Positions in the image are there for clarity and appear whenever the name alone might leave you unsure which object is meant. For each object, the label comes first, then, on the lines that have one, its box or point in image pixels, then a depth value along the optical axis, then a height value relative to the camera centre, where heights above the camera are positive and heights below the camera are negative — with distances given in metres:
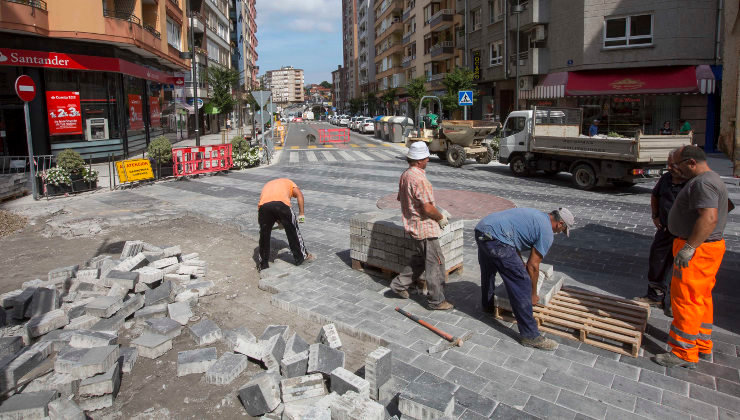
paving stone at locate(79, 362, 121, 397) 4.22 -1.95
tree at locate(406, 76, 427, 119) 45.94 +4.37
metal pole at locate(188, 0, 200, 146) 24.38 +1.89
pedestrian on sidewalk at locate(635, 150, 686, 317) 5.76 -1.30
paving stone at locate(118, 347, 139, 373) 4.72 -1.96
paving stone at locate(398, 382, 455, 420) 3.59 -1.85
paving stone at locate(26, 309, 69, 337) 5.42 -1.86
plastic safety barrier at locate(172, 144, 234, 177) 17.34 -0.56
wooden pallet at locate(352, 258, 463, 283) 6.69 -1.76
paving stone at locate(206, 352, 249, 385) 4.50 -1.99
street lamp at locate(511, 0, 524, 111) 29.18 +7.52
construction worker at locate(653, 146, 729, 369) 4.40 -1.19
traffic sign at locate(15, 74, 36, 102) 13.03 +1.53
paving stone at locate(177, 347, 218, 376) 4.66 -1.96
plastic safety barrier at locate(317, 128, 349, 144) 36.50 +0.28
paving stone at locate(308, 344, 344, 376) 4.35 -1.87
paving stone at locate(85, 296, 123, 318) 5.68 -1.77
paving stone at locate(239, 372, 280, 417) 4.02 -1.97
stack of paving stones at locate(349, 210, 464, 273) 6.38 -1.32
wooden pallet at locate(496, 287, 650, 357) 4.81 -1.84
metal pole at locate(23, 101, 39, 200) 13.76 -0.67
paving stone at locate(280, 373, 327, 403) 4.12 -1.97
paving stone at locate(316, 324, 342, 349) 4.82 -1.85
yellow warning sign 15.76 -0.76
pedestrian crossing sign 24.75 +1.86
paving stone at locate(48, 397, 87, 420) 3.85 -1.97
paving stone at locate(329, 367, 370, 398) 3.94 -1.88
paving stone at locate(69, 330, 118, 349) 4.93 -1.84
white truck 12.83 -0.46
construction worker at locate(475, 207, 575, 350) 4.73 -1.04
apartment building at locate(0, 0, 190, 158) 19.16 +3.10
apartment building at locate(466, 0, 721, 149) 24.00 +3.62
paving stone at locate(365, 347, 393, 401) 4.11 -1.84
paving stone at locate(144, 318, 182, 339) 5.26 -1.87
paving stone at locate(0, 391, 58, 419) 3.86 -1.95
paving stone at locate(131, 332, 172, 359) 5.01 -1.94
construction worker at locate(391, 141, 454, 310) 5.44 -0.88
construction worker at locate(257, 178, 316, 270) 6.99 -1.01
